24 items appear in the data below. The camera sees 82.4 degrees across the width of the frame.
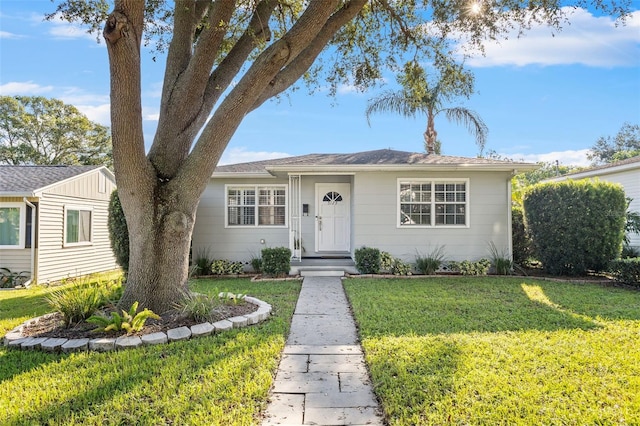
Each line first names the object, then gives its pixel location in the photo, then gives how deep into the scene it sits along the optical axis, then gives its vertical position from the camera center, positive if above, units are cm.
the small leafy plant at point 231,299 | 581 -121
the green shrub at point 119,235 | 892 -26
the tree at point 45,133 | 2414 +627
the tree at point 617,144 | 3366 +737
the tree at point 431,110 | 1406 +461
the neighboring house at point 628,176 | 1232 +167
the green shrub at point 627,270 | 794 -105
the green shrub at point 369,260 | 958 -96
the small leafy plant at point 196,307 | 489 -114
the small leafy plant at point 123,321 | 439 -118
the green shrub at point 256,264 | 1016 -112
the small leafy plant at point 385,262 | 971 -103
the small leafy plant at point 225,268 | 1013 -122
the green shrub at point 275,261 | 945 -97
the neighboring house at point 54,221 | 1018 +12
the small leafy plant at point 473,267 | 976 -118
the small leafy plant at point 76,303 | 476 -104
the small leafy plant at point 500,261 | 976 -103
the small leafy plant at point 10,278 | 984 -144
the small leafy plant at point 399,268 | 968 -118
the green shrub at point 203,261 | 1012 -103
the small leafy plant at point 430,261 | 973 -101
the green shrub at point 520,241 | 1057 -53
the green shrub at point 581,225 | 891 -6
